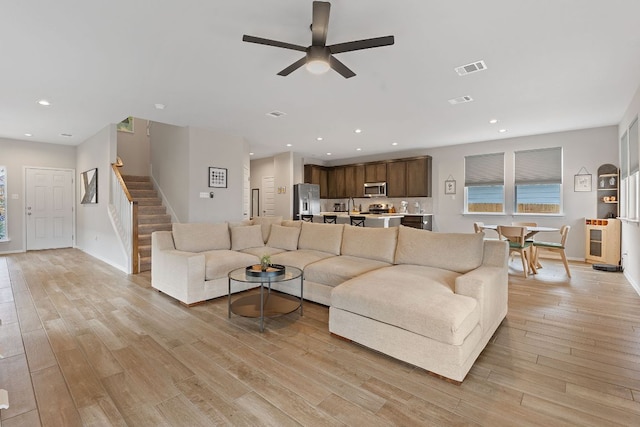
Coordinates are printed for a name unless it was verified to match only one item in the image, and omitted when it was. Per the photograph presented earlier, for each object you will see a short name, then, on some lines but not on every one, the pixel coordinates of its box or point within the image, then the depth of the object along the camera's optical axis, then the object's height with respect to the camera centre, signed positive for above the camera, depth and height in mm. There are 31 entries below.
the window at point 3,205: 7082 +126
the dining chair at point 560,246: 4945 -593
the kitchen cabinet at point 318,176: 9805 +1095
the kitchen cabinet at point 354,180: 9586 +963
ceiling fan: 2217 +1305
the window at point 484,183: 7344 +659
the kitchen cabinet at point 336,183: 10062 +913
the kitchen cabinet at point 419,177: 8258 +896
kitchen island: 7555 -246
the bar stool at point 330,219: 8567 -255
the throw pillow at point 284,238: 4688 -429
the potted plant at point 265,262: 3191 -542
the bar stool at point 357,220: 7930 -263
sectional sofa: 2148 -645
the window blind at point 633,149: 4211 +884
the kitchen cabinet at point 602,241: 5613 -584
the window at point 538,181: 6613 +642
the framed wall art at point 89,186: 6625 +548
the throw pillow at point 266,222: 5176 -210
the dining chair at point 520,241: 4949 -532
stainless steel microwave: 9023 +634
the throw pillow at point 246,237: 4652 -418
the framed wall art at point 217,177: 6301 +686
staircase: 5583 -77
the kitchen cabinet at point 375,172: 9031 +1149
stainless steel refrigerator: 8992 +308
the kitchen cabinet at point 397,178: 8656 +904
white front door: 7426 +61
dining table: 5148 -430
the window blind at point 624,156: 4912 +918
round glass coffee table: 2980 -1003
